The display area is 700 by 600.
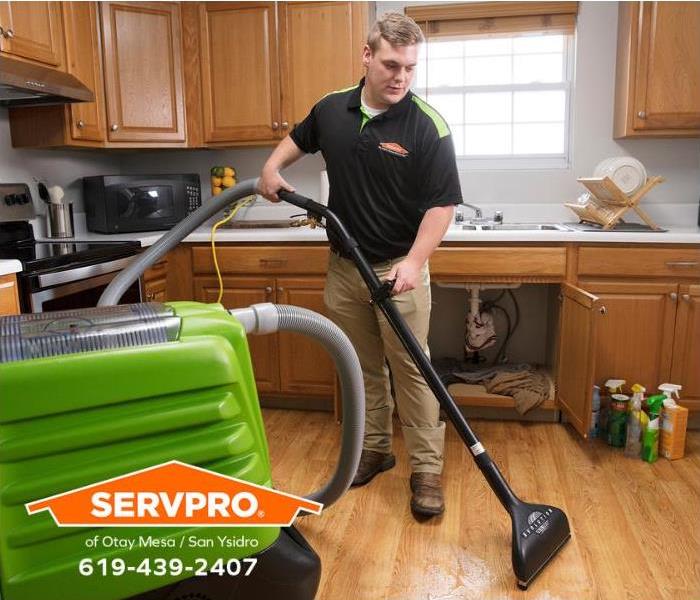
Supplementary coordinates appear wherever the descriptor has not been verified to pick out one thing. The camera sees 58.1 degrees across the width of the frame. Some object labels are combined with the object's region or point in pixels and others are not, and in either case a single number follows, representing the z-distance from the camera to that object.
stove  1.95
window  3.06
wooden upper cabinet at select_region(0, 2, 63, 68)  2.28
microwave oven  2.87
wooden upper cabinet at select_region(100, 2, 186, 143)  2.79
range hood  2.17
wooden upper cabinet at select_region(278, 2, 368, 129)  2.84
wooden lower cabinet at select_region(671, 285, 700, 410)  2.47
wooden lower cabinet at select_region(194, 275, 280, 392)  2.75
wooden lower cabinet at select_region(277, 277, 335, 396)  2.71
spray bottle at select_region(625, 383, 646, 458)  2.35
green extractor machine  0.80
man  1.80
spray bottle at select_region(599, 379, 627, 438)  2.49
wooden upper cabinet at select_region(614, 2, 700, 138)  2.61
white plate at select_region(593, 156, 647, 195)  2.70
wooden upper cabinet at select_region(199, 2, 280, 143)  2.93
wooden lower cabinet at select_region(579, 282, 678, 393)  2.50
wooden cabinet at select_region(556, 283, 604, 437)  2.25
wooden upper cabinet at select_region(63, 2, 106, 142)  2.61
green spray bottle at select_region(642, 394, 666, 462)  2.30
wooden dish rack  2.63
